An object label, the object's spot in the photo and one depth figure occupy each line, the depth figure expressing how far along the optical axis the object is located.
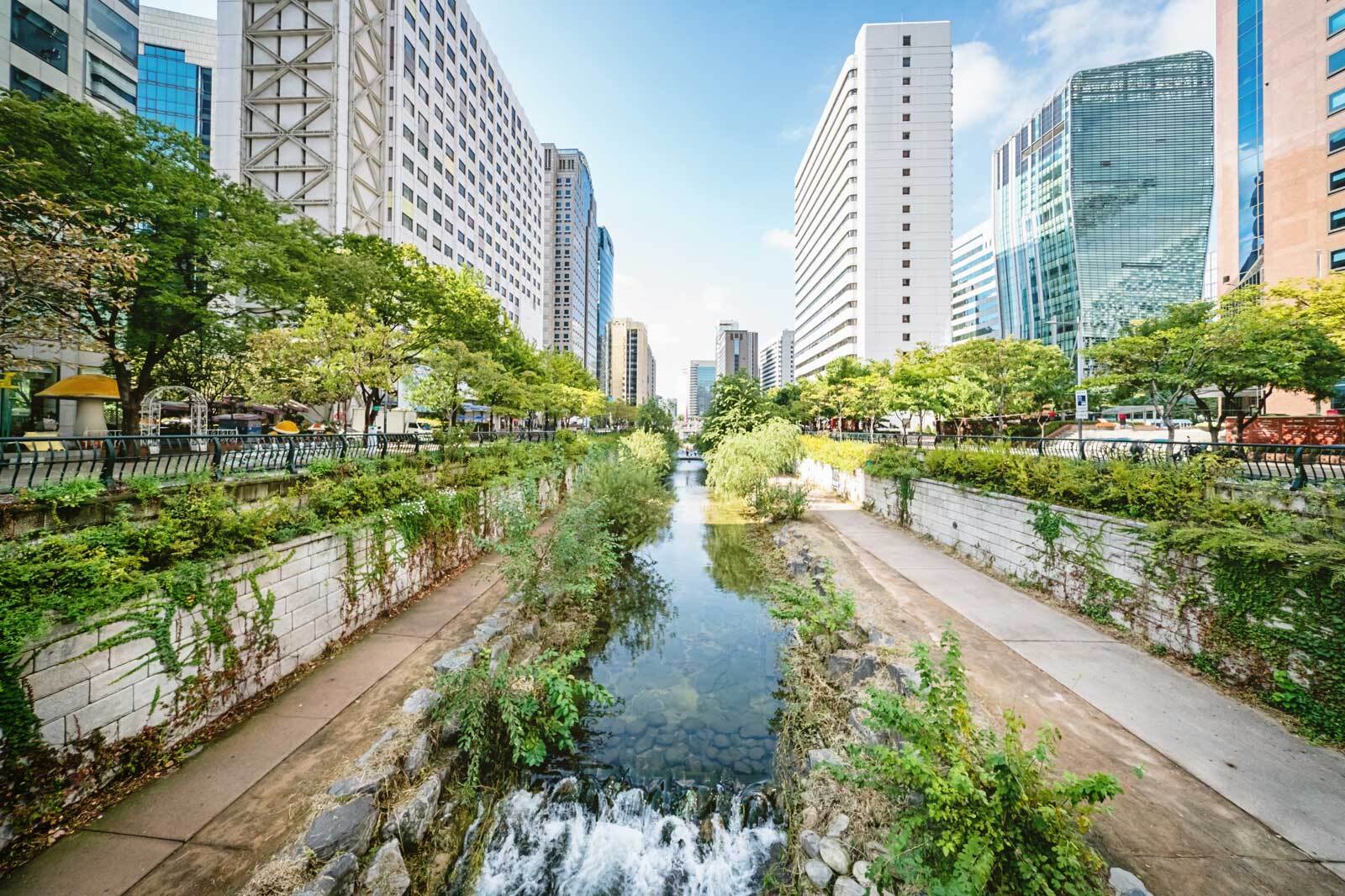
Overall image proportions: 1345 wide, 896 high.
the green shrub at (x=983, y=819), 2.86
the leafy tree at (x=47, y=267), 6.67
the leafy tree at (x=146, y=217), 10.95
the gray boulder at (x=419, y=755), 4.68
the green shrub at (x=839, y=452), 20.36
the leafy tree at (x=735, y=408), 30.98
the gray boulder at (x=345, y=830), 3.60
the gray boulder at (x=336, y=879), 3.25
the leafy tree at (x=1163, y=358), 14.09
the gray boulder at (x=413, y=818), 4.04
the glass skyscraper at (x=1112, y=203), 74.56
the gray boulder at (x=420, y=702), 5.46
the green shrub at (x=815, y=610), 6.98
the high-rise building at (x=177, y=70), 45.53
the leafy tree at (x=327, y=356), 13.77
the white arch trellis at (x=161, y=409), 15.45
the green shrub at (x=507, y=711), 5.16
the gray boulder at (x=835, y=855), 3.91
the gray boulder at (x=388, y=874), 3.58
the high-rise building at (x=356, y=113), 36.22
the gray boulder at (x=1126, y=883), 3.14
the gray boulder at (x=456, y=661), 6.24
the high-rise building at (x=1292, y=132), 26.19
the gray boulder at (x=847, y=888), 3.63
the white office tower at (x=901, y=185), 58.97
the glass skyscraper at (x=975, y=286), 95.62
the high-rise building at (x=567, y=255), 102.94
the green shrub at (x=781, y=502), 17.78
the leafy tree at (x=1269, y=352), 12.98
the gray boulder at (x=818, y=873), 3.83
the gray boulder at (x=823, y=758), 4.91
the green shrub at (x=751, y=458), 19.52
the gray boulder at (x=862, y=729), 5.16
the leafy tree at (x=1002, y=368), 21.38
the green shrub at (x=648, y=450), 24.26
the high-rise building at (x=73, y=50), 19.22
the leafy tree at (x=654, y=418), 48.94
